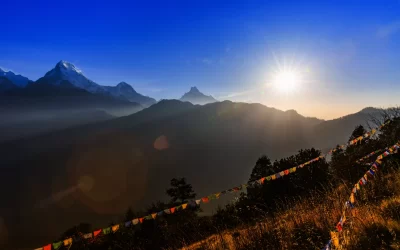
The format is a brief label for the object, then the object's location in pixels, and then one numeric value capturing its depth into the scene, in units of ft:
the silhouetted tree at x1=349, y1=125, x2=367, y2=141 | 119.62
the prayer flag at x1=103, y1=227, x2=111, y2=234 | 25.78
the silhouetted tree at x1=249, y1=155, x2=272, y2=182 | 129.39
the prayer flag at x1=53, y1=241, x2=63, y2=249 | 23.03
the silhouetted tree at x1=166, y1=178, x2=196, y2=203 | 138.35
